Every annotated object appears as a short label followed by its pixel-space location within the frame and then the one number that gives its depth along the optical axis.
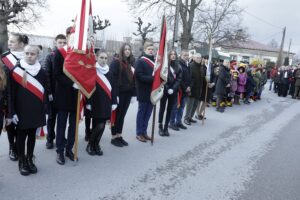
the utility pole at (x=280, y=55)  39.66
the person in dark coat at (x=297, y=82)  15.99
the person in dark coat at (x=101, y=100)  4.66
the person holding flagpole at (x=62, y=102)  4.16
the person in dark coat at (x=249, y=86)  12.88
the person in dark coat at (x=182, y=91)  7.07
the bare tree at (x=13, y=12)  24.05
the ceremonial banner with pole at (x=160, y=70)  5.61
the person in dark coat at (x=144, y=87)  5.67
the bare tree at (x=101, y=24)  20.59
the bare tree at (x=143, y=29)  24.67
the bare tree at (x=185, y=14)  26.20
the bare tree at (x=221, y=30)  29.55
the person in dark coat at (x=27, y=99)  3.71
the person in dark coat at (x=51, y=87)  4.54
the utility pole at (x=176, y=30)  16.38
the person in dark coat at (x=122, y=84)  5.25
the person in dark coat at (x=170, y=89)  6.36
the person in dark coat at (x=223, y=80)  9.82
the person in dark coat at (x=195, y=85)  7.83
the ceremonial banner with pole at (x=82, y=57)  4.03
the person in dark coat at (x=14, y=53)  4.05
